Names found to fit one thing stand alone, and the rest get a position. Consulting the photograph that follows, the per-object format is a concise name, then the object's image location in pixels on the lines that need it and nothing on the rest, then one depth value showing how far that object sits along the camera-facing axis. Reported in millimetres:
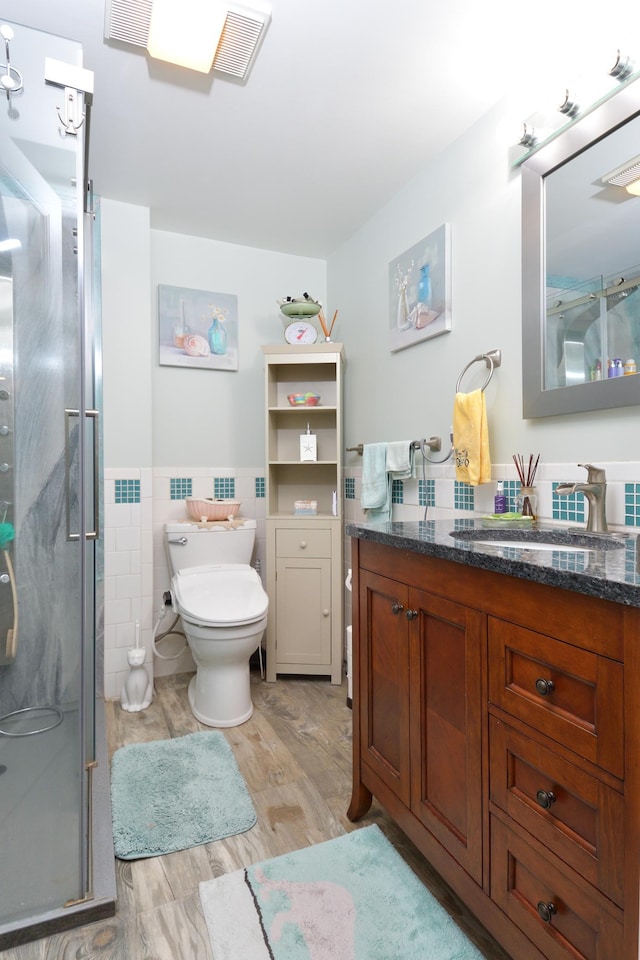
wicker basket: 2713
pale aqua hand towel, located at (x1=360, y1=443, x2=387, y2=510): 2385
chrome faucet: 1372
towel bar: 2150
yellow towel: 1785
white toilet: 2156
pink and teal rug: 1156
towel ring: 1829
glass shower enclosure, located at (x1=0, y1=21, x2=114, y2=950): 1293
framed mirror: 1357
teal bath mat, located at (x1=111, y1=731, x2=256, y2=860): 1523
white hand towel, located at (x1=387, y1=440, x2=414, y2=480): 2248
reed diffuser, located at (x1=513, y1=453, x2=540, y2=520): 1637
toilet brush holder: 2398
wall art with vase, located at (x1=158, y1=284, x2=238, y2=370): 2795
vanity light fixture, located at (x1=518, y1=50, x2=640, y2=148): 1321
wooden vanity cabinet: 776
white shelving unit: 2732
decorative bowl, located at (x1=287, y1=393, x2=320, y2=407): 2807
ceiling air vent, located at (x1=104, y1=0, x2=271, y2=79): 1472
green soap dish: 1583
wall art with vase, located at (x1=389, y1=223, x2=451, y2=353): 2082
